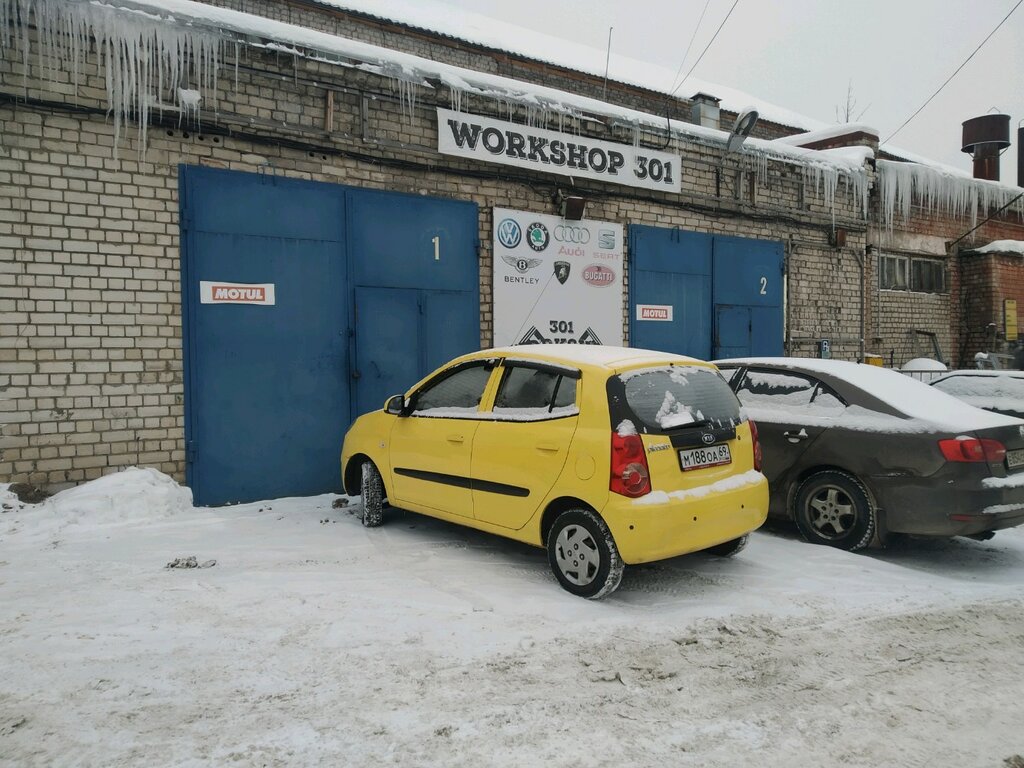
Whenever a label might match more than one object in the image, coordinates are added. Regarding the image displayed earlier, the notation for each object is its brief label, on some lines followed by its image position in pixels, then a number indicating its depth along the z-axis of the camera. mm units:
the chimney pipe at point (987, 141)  18234
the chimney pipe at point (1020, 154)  18644
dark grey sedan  4633
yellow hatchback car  3934
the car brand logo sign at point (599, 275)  9031
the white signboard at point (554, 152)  7812
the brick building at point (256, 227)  5812
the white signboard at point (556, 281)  8352
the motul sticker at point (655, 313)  9578
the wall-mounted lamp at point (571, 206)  8672
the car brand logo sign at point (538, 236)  8508
